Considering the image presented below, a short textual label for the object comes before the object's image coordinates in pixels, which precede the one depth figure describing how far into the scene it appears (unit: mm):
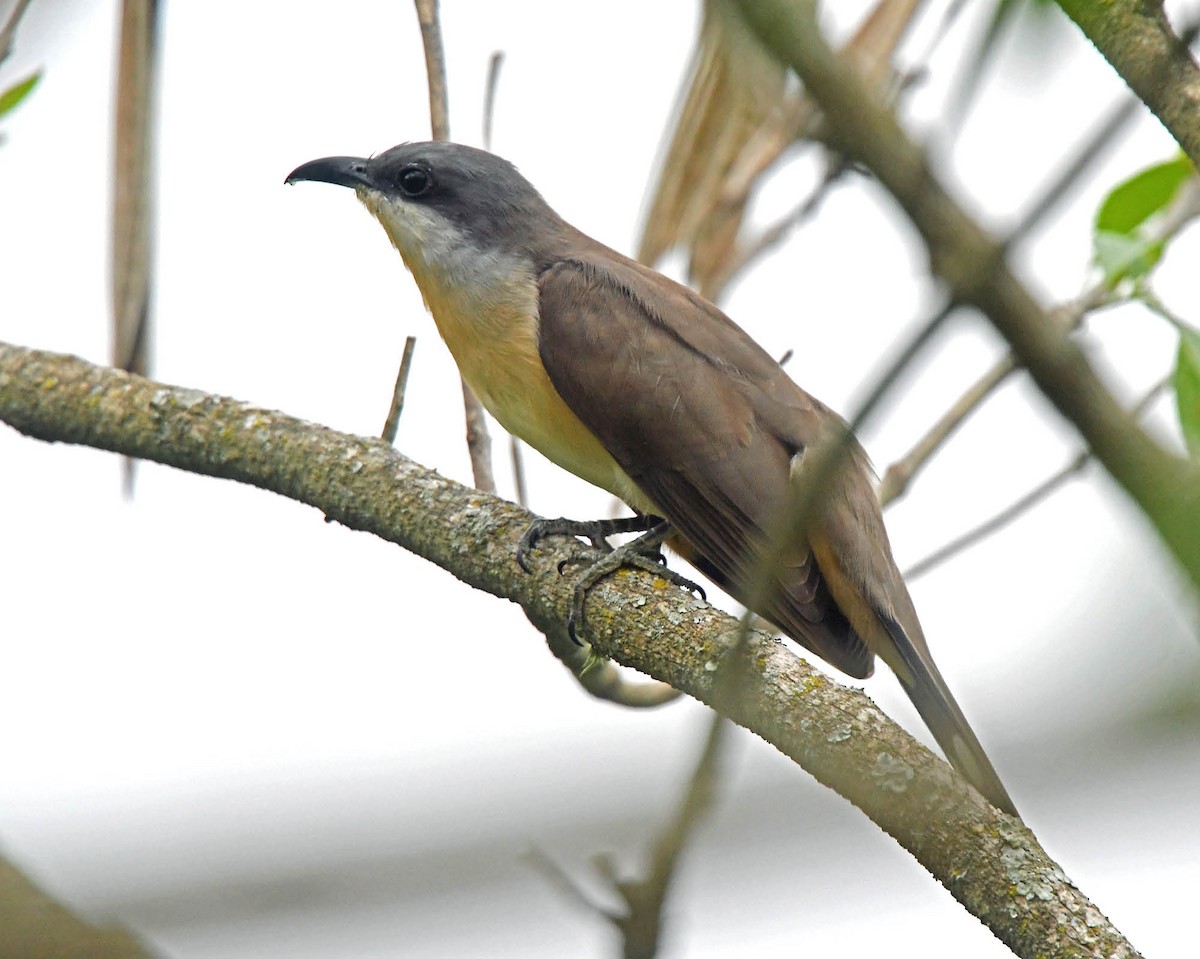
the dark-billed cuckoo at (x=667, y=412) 7926
